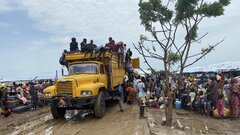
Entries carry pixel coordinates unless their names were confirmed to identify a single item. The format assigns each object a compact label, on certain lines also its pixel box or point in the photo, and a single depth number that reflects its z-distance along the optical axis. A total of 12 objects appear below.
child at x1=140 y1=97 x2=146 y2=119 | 6.37
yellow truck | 6.27
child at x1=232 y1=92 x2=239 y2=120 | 7.06
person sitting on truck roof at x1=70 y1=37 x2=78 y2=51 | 7.97
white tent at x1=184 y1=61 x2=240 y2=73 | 16.61
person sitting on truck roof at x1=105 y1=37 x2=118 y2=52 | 7.74
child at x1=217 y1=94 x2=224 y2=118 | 7.19
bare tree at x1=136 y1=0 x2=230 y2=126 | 5.76
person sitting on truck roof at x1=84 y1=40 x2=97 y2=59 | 7.35
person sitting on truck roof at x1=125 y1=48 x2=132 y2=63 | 9.46
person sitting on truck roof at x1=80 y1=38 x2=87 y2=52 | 7.38
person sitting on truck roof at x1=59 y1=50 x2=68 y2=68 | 7.55
